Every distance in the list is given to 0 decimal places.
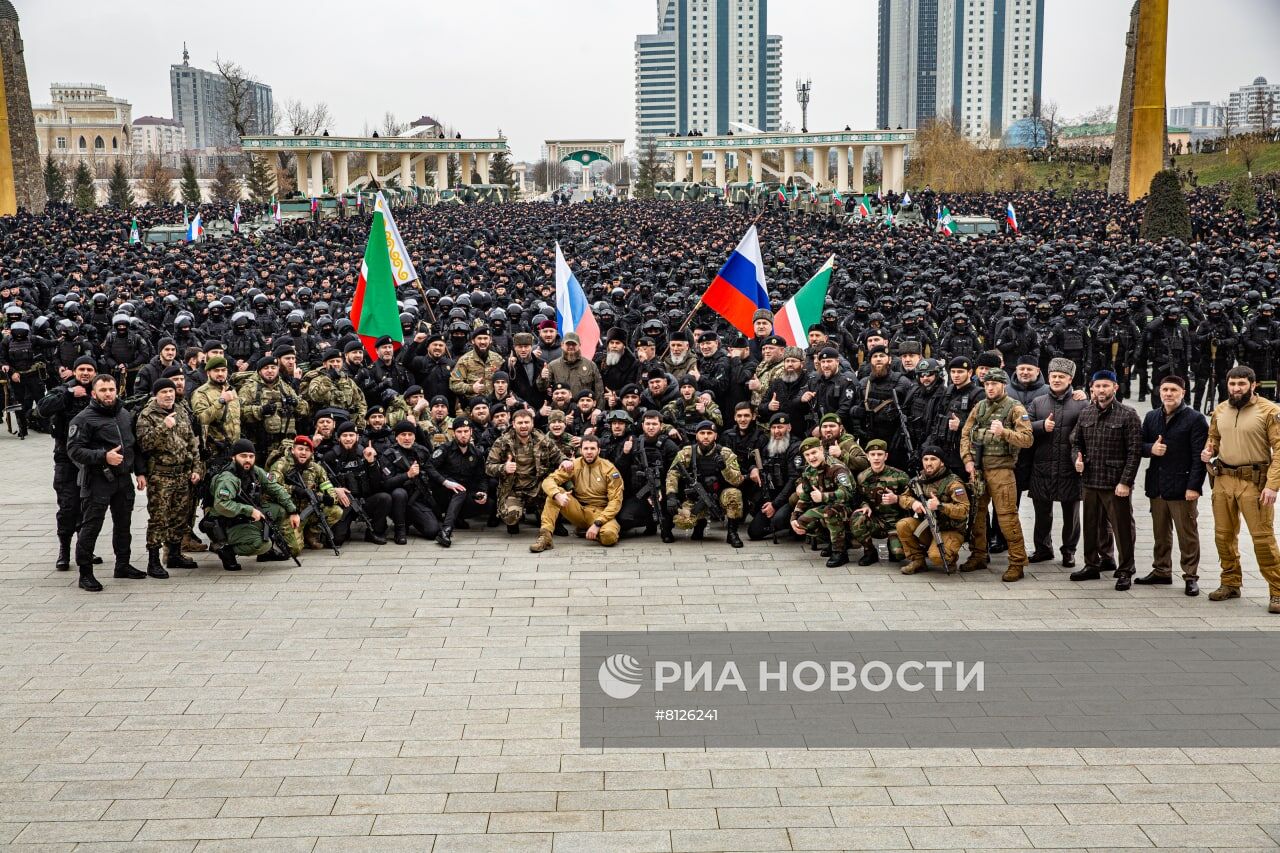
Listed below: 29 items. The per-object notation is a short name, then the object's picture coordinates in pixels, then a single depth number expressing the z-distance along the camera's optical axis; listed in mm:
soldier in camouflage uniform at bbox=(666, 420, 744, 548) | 10523
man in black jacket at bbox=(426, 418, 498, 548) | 11047
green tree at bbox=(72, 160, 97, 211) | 57750
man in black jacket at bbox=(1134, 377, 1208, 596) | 8703
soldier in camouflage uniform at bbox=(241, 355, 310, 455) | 10969
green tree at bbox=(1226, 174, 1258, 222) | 40456
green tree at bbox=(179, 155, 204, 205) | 65375
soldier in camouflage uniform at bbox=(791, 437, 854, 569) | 9789
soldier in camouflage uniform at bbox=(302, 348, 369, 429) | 11641
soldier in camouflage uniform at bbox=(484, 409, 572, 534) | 10898
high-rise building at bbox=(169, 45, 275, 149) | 111050
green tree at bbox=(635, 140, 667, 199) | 81312
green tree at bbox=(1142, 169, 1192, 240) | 32250
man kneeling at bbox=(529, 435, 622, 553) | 10469
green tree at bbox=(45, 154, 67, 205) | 61625
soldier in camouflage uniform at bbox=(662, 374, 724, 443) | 11289
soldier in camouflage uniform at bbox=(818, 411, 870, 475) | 10102
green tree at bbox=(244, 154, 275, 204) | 70000
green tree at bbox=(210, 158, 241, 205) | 76500
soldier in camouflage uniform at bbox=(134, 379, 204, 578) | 9438
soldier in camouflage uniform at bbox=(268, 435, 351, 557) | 10203
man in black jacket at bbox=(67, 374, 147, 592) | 9023
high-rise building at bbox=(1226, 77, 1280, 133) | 71500
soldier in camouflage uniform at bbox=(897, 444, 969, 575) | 9391
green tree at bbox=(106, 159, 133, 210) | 62366
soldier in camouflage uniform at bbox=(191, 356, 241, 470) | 10383
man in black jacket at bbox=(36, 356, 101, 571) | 9344
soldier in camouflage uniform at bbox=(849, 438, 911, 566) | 9734
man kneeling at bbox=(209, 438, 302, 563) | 9555
